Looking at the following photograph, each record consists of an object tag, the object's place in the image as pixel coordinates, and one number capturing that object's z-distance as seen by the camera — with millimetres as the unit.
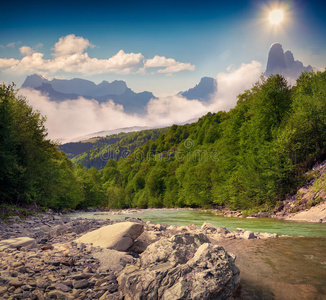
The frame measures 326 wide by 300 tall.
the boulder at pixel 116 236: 9008
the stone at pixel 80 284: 5754
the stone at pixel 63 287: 5541
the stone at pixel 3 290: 5065
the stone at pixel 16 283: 5422
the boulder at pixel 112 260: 7050
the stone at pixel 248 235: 12797
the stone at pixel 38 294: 5079
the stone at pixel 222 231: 14061
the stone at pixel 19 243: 8555
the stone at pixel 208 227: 15448
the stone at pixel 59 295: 5227
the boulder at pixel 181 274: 4906
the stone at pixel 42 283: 5590
